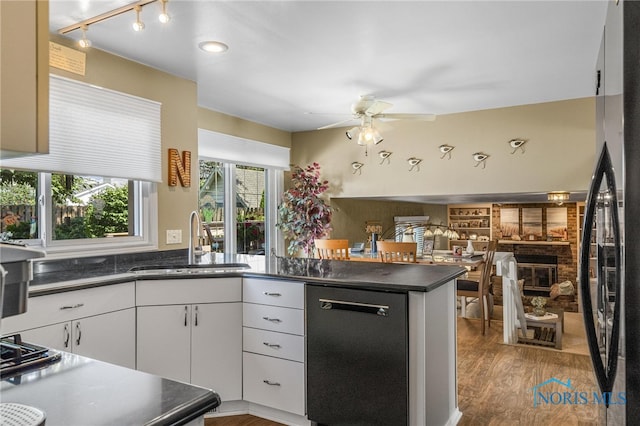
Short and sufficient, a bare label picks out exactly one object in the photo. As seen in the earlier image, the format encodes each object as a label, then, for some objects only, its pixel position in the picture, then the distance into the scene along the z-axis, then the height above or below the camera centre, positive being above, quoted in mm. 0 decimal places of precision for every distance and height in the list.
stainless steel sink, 2766 -308
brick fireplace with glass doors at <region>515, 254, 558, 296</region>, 8398 -973
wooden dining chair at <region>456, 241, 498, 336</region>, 4852 -733
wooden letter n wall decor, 3482 +446
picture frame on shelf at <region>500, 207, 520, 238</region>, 8695 +17
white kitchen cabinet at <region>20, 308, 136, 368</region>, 2172 -606
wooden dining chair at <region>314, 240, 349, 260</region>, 4594 -277
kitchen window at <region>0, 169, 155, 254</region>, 2693 +80
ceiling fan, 3746 +976
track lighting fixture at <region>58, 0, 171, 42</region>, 2166 +1126
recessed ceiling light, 2828 +1165
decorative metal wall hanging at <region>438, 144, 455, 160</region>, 4773 +794
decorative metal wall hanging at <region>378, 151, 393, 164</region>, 5109 +788
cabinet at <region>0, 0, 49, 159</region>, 608 +210
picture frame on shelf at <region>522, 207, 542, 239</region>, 8453 -3
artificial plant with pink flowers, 5230 +112
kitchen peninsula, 2158 -390
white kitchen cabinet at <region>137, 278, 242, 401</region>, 2625 -671
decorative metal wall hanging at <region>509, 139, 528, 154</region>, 4414 +795
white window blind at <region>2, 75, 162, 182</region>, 2688 +602
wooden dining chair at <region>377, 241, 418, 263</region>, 4332 -298
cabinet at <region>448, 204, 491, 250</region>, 8891 -1
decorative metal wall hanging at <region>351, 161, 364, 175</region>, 5301 +676
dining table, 4907 -445
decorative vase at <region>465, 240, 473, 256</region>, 5835 -381
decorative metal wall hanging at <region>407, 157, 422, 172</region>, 4938 +675
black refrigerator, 973 -33
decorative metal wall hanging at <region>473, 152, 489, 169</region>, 4605 +678
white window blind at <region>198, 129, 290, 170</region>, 4457 +808
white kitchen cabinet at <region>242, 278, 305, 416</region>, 2520 -727
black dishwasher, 2186 -710
